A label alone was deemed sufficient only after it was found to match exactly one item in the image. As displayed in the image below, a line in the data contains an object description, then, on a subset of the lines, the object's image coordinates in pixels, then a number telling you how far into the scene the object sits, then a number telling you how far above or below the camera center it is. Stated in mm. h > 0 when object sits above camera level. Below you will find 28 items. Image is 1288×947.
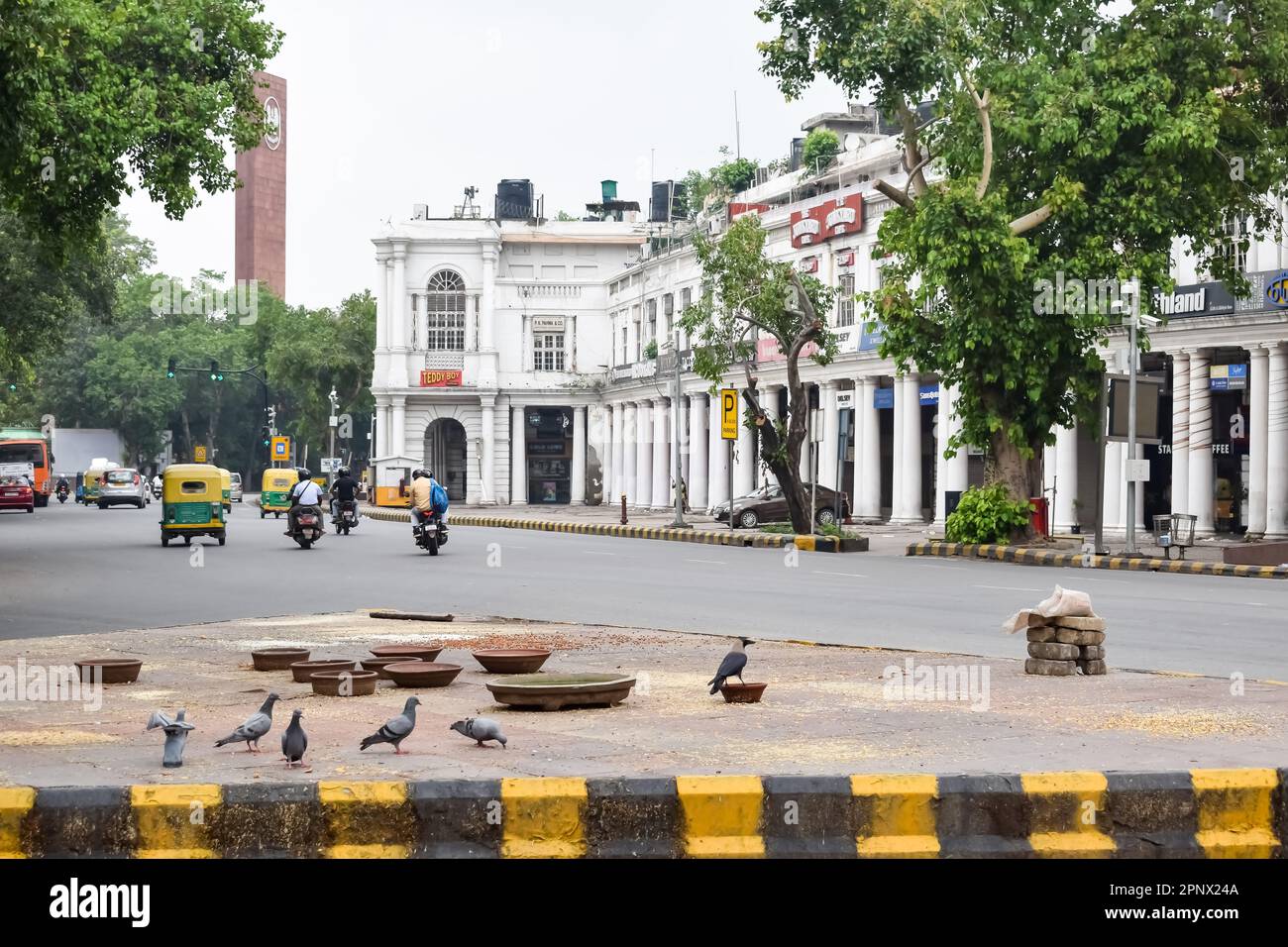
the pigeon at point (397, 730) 7965 -1190
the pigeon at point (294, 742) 7645 -1199
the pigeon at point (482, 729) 8148 -1214
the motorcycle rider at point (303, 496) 33469 -456
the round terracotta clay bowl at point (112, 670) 11617 -1343
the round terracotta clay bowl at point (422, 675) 11344 -1330
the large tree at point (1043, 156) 31281 +5964
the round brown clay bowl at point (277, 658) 12336 -1336
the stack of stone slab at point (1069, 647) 11844 -1185
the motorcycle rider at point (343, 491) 40375 -424
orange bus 82438 +763
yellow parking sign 43312 +1505
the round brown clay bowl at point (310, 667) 11688 -1332
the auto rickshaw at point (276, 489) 59750 -569
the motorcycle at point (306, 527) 33156 -1041
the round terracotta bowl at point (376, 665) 11867 -1342
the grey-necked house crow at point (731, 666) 10031 -1121
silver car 68875 -672
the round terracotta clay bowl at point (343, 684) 10883 -1338
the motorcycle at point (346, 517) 40594 -1035
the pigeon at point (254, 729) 7945 -1186
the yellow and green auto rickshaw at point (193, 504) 34156 -627
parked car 48125 -997
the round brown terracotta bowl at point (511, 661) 12047 -1316
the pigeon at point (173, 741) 7836 -1223
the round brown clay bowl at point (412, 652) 12656 -1326
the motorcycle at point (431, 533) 31562 -1102
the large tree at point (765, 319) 39406 +3722
